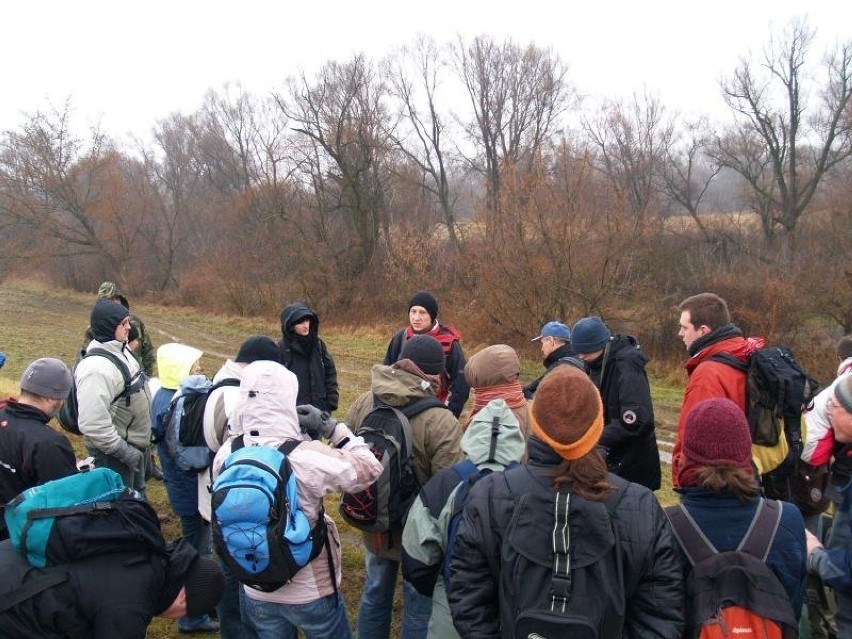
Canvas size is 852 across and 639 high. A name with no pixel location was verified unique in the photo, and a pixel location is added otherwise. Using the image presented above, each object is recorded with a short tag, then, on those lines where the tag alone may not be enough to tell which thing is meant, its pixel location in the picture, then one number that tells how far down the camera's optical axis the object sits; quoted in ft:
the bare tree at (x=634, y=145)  93.15
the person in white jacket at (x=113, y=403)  13.16
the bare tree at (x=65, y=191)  98.17
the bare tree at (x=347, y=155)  85.66
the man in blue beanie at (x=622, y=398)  12.08
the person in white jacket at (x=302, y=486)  8.14
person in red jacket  11.32
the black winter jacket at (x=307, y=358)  16.70
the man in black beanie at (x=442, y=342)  16.05
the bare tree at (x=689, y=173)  90.68
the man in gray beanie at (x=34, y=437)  9.62
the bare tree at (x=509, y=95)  99.81
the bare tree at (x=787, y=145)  77.66
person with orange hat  6.16
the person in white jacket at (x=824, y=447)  9.61
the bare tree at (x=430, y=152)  94.02
